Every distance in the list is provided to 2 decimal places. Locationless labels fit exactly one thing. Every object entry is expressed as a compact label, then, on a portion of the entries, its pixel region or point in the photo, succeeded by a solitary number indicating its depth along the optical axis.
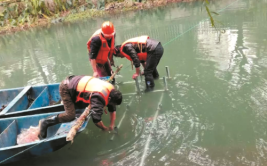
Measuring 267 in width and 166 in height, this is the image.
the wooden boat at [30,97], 4.95
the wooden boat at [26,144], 3.46
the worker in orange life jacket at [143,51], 4.95
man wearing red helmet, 4.77
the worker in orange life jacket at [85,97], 3.36
